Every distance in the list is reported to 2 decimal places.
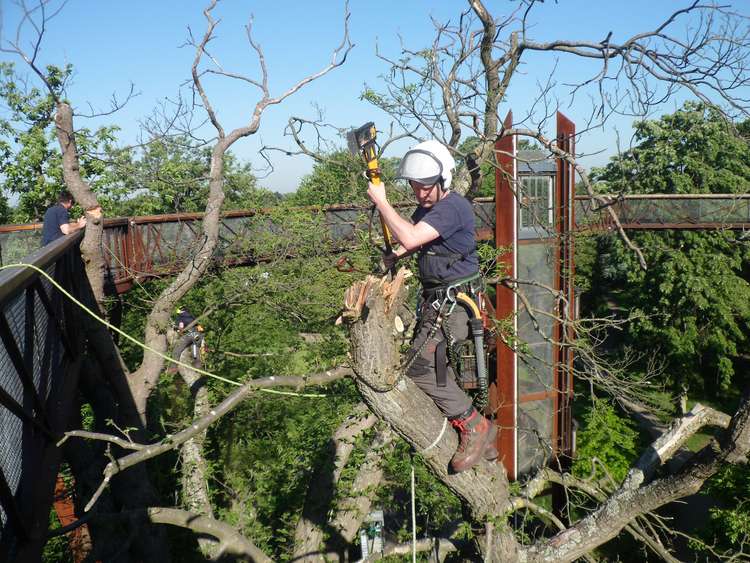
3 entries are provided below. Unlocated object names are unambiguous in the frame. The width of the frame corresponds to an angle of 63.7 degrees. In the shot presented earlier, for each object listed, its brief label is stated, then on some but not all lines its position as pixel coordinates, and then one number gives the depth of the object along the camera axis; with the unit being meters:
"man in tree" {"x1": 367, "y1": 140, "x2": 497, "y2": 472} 3.41
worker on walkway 6.59
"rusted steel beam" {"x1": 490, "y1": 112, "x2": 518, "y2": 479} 11.62
